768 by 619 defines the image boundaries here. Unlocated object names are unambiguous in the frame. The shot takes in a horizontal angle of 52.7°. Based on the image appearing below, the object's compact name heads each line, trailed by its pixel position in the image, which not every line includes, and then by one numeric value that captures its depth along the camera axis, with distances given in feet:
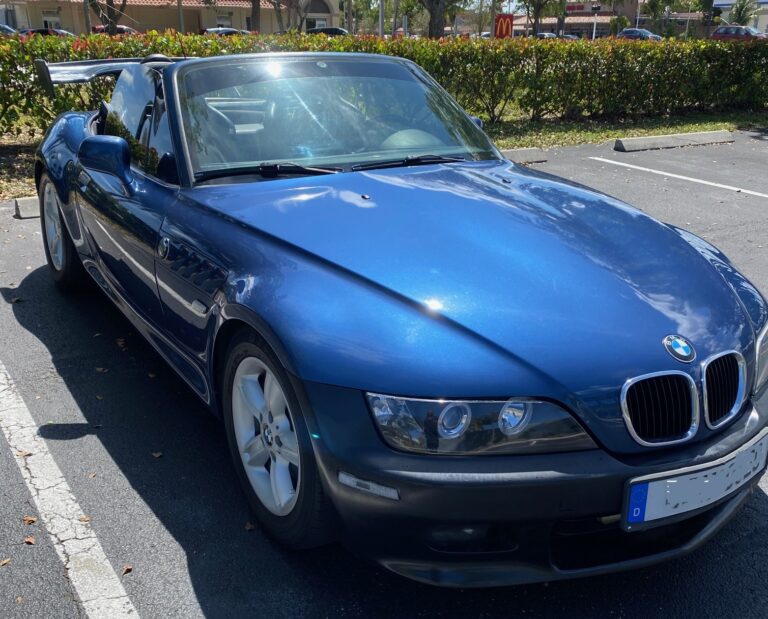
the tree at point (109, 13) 49.21
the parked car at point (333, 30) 128.47
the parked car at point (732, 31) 145.81
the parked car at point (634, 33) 151.80
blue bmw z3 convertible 6.77
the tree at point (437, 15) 61.87
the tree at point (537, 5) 158.30
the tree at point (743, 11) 202.59
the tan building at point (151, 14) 161.58
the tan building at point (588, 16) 277.64
